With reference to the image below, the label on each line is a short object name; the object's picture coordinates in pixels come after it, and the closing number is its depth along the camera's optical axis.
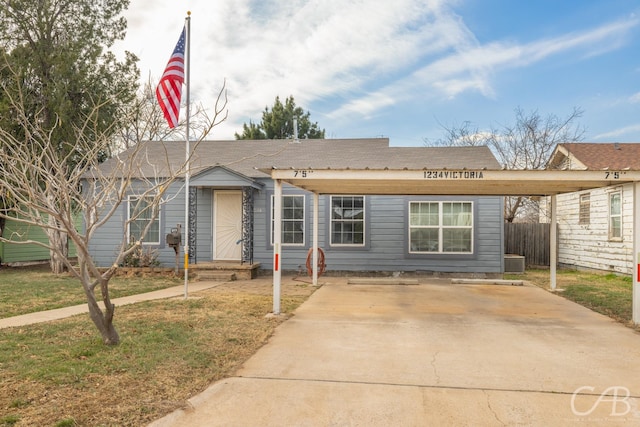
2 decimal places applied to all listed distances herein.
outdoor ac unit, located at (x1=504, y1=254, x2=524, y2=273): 14.84
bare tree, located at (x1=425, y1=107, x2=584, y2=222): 22.36
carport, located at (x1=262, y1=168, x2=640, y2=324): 7.29
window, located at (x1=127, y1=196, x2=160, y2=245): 14.22
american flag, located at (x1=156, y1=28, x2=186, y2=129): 8.61
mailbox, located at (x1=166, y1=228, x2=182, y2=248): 11.27
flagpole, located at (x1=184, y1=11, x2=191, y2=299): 9.28
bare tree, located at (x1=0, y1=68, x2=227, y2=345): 4.62
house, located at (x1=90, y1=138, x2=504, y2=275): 13.32
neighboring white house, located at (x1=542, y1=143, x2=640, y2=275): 13.84
